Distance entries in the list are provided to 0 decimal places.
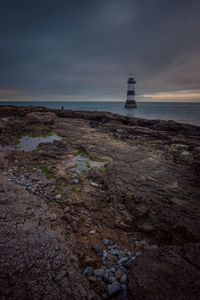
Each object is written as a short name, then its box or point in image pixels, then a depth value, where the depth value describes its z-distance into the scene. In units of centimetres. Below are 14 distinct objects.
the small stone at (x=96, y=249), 288
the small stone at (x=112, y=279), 238
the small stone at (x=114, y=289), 217
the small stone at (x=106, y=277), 239
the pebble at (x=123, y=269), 254
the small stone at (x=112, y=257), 278
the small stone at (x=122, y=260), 272
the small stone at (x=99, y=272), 248
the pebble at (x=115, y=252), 288
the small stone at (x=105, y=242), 308
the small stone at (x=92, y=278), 237
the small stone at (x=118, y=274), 245
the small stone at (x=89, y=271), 246
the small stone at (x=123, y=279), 236
